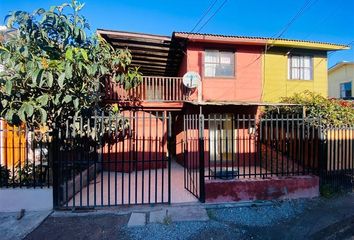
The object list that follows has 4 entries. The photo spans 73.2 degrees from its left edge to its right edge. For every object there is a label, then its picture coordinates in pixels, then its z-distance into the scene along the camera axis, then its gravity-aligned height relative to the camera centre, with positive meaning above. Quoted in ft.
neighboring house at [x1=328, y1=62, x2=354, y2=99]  67.67 +11.63
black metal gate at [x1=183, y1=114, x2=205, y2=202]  19.35 -4.82
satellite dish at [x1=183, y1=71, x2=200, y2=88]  34.68 +5.84
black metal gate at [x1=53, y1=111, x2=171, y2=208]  18.20 -4.34
